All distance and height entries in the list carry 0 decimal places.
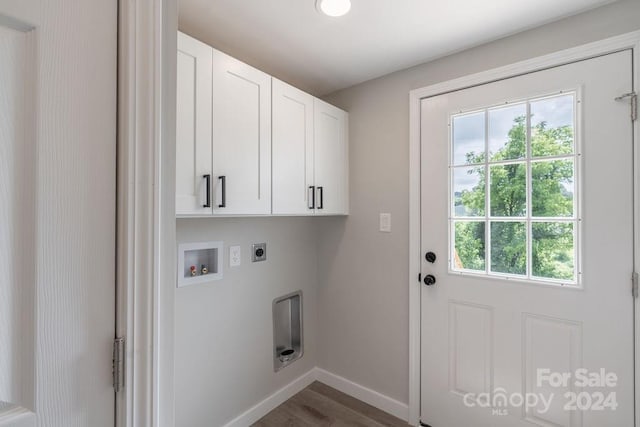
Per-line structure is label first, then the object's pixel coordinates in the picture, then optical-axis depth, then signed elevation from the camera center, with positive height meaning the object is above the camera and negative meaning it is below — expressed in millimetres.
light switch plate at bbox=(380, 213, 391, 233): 1988 -58
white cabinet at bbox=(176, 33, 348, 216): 1269 +374
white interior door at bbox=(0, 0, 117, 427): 494 +3
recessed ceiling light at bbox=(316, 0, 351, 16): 1299 +934
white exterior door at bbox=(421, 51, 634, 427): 1317 -183
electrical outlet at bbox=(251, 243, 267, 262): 1922 -257
